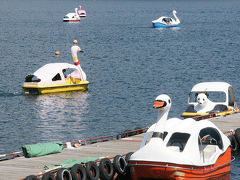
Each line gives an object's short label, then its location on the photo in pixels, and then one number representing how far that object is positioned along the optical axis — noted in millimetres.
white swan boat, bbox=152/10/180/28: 130587
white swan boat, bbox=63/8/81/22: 160125
